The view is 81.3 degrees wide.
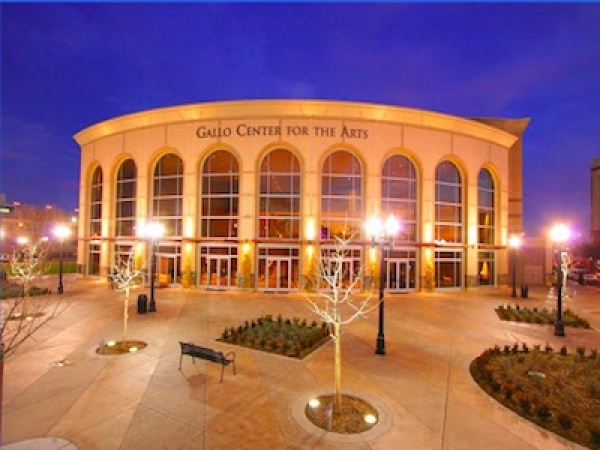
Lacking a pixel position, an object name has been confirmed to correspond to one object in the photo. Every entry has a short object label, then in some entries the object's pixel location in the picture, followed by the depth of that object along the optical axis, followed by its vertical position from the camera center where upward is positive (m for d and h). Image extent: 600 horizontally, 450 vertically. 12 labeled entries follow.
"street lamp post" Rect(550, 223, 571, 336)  14.57 -0.81
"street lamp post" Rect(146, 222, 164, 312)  17.62 -0.65
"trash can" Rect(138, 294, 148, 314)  17.28 -3.48
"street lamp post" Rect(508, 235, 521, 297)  24.48 -0.66
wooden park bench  9.54 -3.39
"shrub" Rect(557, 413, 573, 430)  7.34 -3.86
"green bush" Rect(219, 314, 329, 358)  12.17 -3.78
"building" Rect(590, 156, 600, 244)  78.75 +10.92
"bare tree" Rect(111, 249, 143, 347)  12.16 -1.97
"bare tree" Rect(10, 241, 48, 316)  14.65 -1.60
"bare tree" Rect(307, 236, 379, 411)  8.02 -3.56
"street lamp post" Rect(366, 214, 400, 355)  11.94 -0.26
